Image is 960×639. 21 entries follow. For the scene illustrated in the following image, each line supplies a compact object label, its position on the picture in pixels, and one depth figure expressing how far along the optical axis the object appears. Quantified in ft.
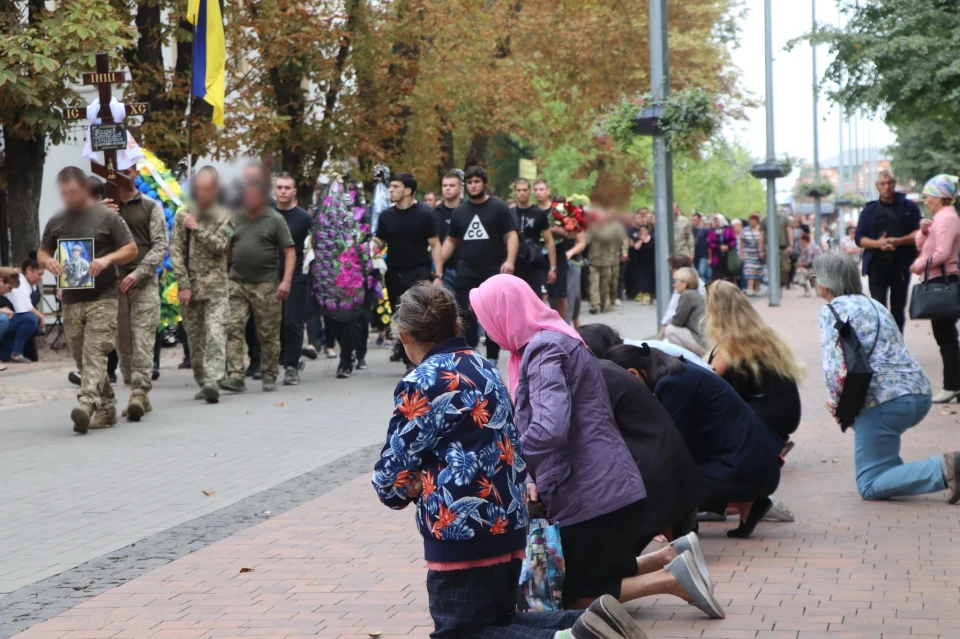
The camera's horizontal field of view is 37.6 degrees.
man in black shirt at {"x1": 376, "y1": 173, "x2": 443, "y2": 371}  47.67
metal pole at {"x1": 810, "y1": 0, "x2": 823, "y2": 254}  145.48
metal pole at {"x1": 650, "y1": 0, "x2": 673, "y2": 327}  43.96
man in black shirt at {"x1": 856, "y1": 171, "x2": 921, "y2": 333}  45.37
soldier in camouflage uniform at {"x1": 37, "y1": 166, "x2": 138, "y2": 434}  35.22
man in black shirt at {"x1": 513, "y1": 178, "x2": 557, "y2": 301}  53.16
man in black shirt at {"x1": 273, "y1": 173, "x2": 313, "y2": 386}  47.14
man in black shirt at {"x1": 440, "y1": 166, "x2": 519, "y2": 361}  47.24
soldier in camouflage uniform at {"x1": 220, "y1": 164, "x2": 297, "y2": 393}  44.06
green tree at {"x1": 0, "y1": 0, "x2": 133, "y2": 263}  52.90
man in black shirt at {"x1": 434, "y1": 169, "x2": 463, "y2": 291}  49.57
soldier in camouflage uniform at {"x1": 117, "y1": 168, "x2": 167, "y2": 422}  37.73
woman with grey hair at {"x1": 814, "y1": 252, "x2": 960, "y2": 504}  25.71
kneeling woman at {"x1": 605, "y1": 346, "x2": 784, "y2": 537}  21.88
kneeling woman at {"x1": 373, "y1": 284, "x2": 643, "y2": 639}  13.78
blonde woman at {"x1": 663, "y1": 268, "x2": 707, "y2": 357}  34.76
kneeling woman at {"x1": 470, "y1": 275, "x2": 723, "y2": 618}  16.44
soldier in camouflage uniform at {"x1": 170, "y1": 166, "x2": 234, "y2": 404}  42.11
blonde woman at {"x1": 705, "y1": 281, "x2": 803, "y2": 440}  25.77
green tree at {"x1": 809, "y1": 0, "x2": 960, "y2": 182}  45.47
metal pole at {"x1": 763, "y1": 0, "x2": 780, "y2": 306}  92.58
